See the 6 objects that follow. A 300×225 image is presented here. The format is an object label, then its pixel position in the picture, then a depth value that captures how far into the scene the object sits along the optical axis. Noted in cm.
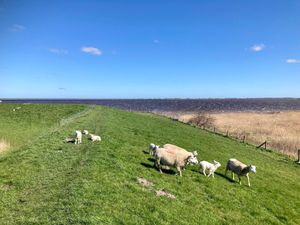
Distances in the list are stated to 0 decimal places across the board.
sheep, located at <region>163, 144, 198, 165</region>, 1533
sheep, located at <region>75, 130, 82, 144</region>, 1734
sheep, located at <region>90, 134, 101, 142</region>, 1793
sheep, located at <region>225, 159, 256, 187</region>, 1447
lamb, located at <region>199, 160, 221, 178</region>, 1467
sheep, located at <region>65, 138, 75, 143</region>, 1782
